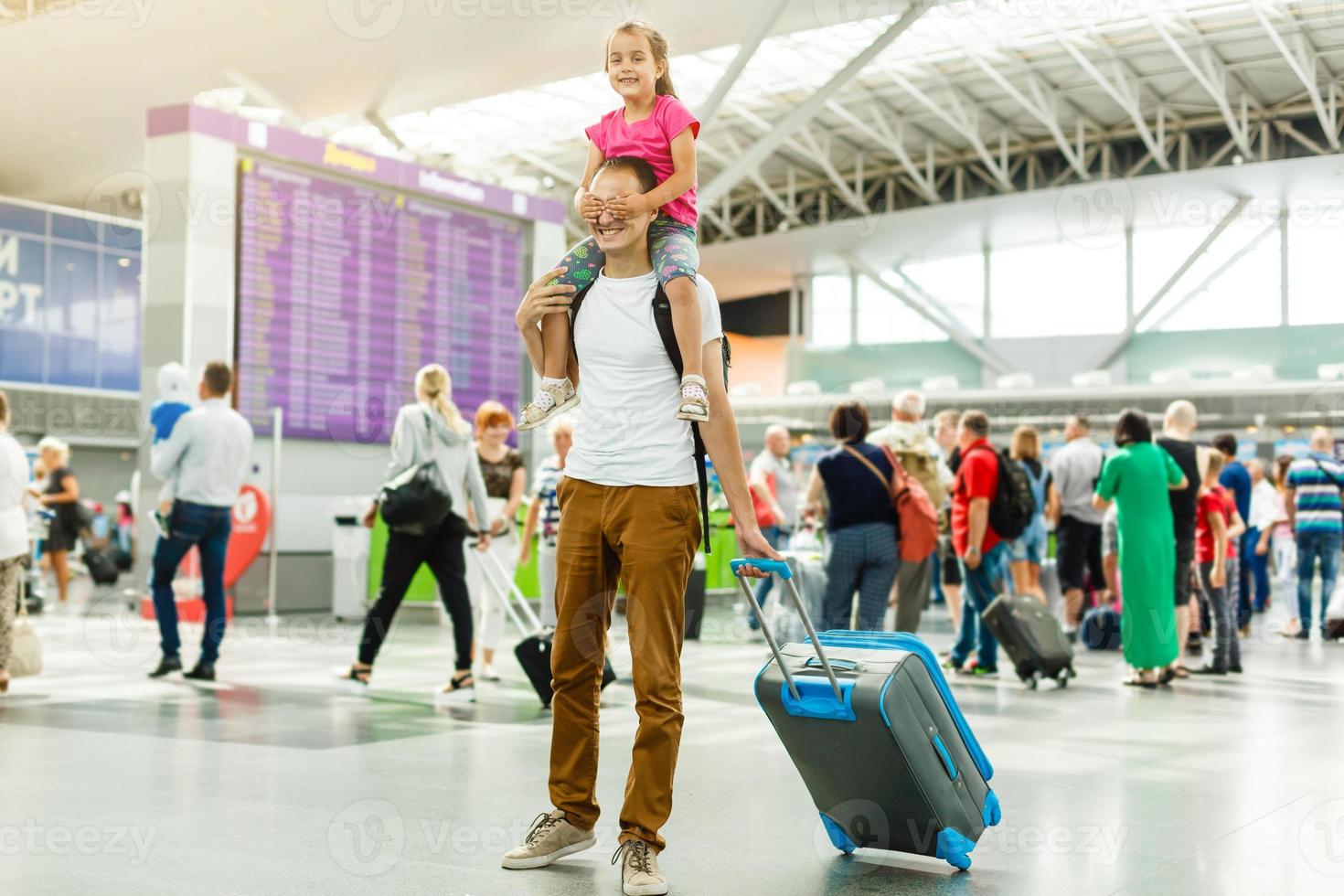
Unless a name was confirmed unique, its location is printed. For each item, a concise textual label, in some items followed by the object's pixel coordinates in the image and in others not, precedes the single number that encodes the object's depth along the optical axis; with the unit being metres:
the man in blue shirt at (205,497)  7.36
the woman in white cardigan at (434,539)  6.77
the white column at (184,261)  10.60
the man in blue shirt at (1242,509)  10.66
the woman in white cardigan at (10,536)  6.50
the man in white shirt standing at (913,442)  8.14
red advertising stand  10.91
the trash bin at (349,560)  11.59
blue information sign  23.44
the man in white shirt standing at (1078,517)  10.05
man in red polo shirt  7.74
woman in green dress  7.37
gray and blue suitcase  3.12
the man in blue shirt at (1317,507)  10.83
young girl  3.07
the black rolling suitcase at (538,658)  6.25
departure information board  11.30
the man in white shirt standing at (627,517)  3.07
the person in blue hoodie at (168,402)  8.62
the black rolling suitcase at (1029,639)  7.48
